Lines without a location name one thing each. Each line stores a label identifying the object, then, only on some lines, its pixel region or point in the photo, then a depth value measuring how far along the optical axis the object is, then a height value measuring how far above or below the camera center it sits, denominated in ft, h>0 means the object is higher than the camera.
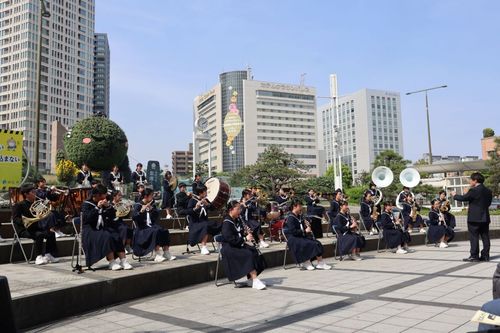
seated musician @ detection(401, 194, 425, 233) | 53.47 -0.77
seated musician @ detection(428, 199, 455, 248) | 48.47 -2.83
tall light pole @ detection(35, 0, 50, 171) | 59.20 +20.51
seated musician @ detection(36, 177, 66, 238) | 36.85 +1.38
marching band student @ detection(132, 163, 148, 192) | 47.37 +3.74
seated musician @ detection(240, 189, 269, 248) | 38.27 -0.81
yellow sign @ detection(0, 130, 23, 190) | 43.73 +5.53
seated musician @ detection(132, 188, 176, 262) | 29.58 -1.53
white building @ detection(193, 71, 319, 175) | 428.56 +90.89
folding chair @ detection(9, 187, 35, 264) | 28.27 -2.06
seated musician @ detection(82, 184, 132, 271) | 25.14 -1.35
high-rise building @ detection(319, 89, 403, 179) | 456.04 +85.75
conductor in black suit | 34.65 -0.96
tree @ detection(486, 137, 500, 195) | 91.91 +6.11
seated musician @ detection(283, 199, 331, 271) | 32.30 -2.52
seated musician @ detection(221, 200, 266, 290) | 26.30 -2.95
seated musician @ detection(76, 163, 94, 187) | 43.24 +3.33
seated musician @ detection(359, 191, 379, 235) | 50.21 -0.72
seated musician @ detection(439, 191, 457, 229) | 50.24 -0.72
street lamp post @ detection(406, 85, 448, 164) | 117.19 +19.03
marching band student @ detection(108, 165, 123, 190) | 44.83 +3.38
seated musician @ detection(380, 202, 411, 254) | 44.04 -2.74
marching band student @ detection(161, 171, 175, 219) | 46.78 +1.60
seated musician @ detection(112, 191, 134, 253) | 29.45 -1.19
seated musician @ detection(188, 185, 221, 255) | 33.81 -1.16
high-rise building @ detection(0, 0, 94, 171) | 348.59 +120.76
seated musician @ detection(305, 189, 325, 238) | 45.24 -0.66
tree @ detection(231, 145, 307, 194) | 119.96 +9.67
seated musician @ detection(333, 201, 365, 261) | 37.88 -2.46
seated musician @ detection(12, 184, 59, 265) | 28.45 -1.09
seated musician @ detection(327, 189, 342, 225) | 46.77 -0.06
